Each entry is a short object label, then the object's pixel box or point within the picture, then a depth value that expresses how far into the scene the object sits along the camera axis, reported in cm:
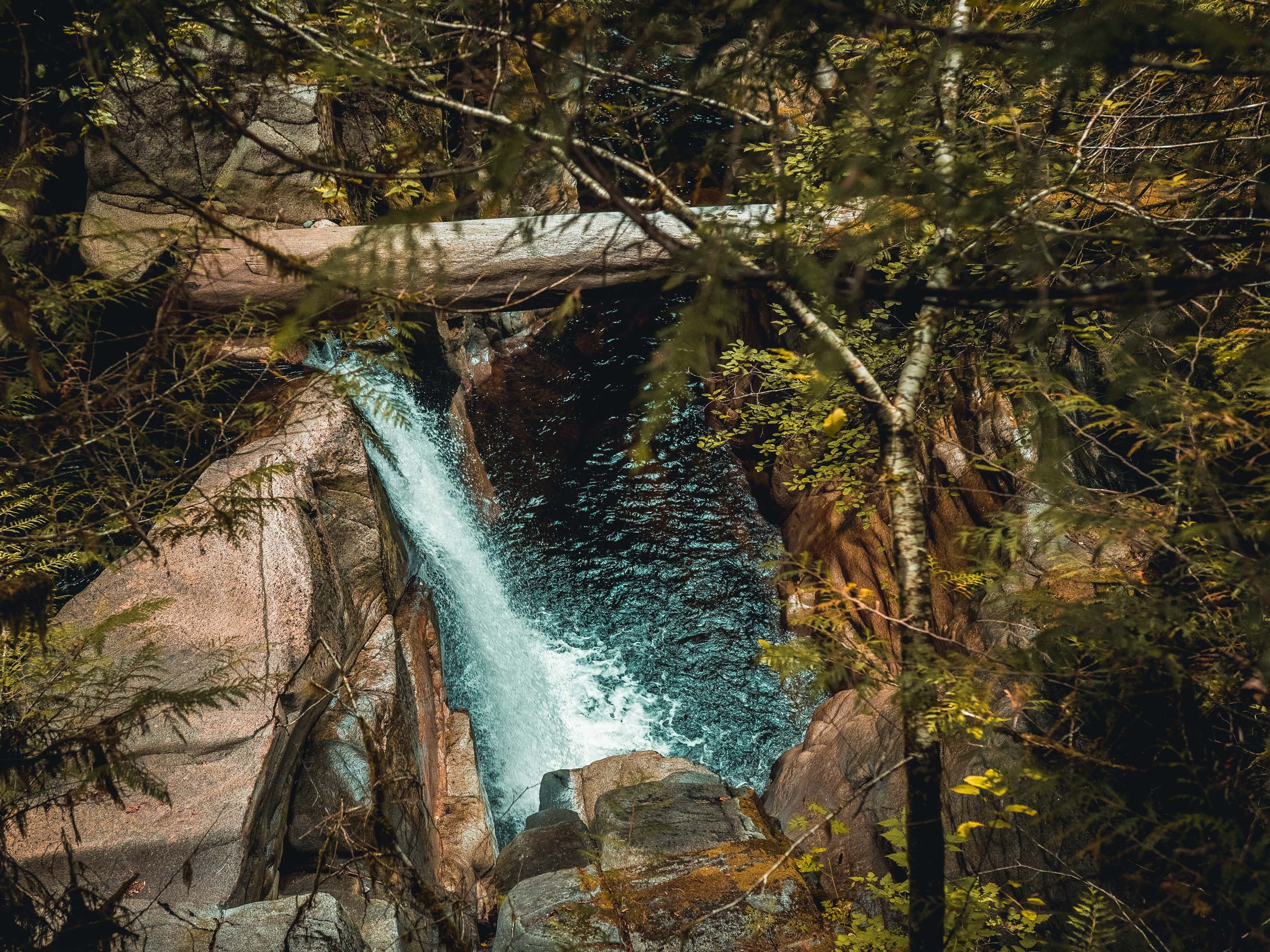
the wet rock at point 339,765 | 432
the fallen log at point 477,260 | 586
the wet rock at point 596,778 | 623
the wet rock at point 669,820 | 428
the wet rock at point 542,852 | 493
